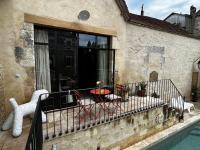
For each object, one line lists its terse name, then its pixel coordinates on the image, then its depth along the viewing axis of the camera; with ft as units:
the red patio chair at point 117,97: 19.63
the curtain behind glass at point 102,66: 23.99
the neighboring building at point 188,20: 47.73
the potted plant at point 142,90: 26.30
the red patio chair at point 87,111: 16.20
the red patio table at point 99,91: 19.24
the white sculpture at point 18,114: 12.66
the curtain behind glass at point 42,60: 17.52
